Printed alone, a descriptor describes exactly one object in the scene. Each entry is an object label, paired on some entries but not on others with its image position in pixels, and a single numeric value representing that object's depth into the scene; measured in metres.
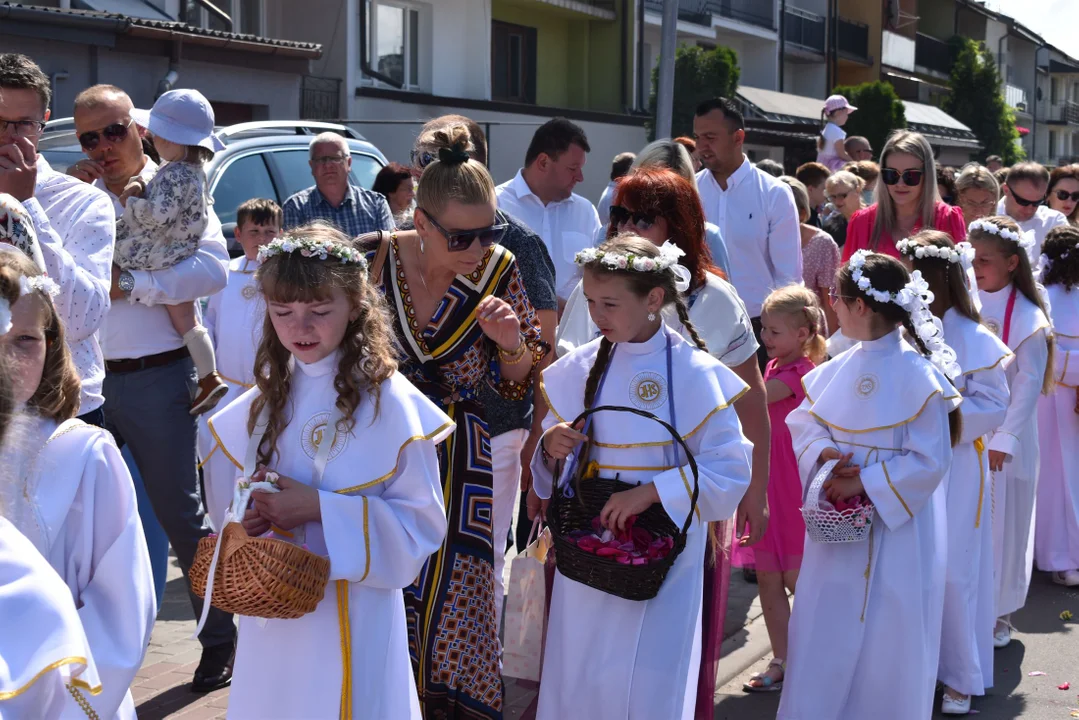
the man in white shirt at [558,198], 6.80
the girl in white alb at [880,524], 4.83
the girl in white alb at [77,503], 2.78
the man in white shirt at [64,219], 3.87
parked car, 8.20
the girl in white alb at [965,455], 5.57
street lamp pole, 13.47
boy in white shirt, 5.54
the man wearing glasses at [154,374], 5.05
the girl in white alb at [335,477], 3.28
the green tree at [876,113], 31.70
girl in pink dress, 5.66
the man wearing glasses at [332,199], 6.80
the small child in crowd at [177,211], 5.12
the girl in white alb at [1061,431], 7.70
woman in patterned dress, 4.05
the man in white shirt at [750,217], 7.22
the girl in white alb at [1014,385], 6.50
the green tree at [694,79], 25.89
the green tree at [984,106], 45.56
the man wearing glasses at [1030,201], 8.95
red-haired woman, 4.55
